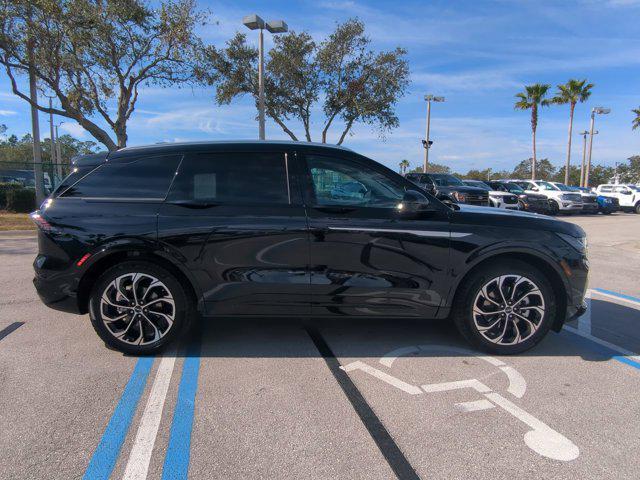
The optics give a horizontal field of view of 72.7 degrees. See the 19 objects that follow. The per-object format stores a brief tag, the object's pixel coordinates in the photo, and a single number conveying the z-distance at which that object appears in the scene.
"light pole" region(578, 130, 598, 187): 46.52
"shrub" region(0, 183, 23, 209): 16.75
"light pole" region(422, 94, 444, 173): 28.42
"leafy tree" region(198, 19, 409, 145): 20.95
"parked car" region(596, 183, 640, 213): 26.33
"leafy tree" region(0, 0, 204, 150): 14.27
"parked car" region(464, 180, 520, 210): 18.39
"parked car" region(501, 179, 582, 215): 22.33
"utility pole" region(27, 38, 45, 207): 16.04
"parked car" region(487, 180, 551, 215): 19.72
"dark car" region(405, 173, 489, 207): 17.11
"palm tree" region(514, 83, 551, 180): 37.81
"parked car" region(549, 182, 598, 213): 22.78
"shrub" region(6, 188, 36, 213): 16.66
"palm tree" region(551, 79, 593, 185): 39.53
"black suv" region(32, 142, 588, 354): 3.66
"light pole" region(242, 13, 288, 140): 13.94
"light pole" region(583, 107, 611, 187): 37.59
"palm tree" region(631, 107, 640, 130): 49.69
